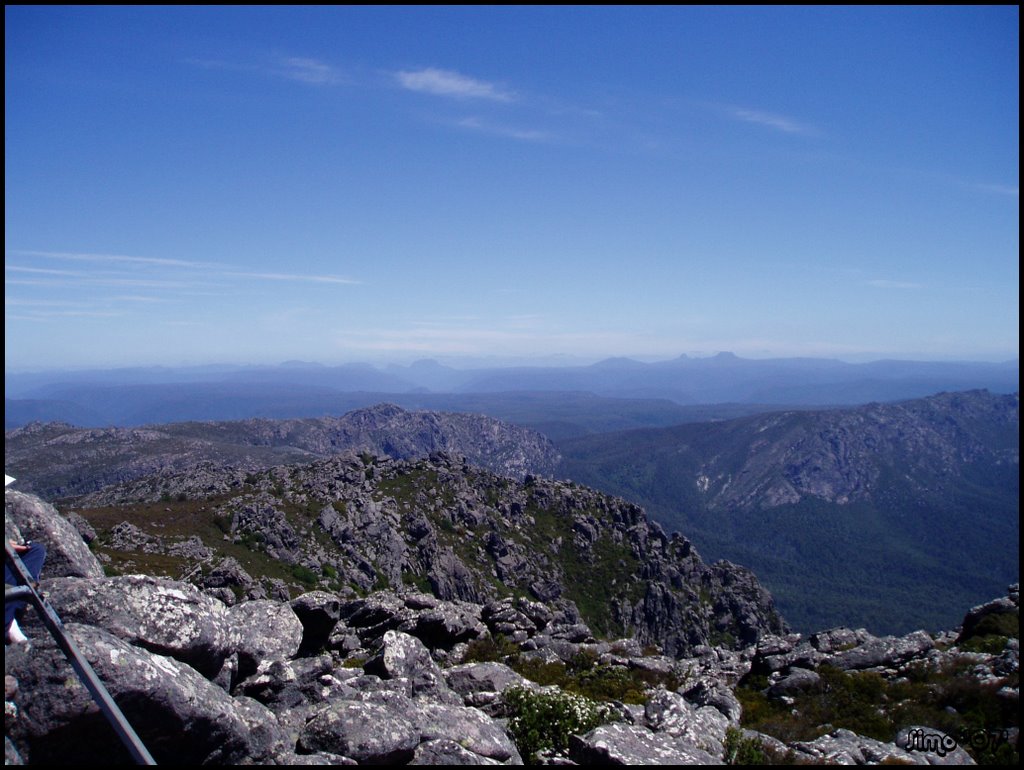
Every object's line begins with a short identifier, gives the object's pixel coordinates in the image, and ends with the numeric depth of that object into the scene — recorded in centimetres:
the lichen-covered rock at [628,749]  1047
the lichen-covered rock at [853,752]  1255
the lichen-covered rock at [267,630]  1513
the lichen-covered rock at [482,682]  1557
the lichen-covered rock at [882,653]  2250
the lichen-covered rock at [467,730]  1114
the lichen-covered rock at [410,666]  1516
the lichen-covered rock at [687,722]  1259
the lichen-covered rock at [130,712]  863
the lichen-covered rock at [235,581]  5786
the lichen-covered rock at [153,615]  1095
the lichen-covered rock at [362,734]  995
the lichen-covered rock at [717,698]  1656
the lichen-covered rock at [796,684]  2000
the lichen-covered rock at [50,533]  1221
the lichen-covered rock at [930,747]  1296
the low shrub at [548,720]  1230
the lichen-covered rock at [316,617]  2192
